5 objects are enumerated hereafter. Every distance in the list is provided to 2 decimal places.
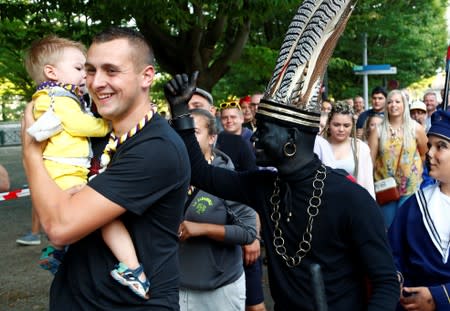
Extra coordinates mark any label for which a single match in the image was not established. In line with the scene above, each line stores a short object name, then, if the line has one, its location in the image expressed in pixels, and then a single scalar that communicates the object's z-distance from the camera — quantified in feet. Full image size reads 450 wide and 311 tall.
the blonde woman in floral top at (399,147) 19.45
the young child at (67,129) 6.33
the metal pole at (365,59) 61.72
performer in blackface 6.81
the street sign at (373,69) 58.12
